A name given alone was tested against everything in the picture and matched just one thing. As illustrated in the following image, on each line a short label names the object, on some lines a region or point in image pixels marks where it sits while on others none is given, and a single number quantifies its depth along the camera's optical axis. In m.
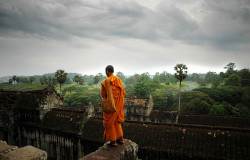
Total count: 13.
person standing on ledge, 6.09
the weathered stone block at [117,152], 5.30
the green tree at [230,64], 103.62
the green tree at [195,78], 128.62
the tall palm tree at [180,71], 37.88
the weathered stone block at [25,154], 3.39
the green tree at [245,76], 57.10
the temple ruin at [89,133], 11.35
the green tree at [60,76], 44.75
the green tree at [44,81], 98.45
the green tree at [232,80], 57.44
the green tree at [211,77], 99.94
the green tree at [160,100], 50.48
